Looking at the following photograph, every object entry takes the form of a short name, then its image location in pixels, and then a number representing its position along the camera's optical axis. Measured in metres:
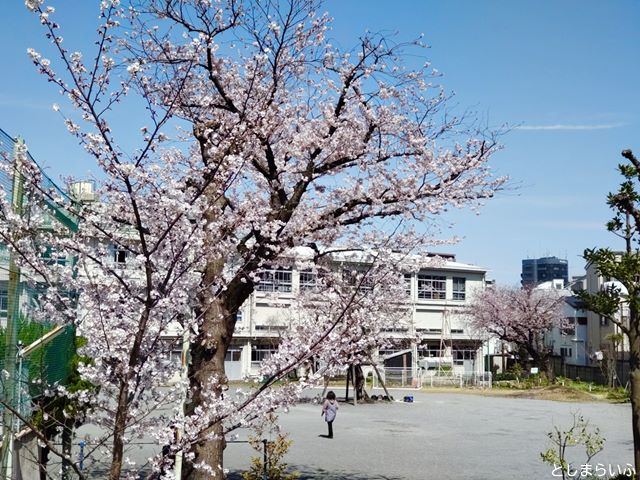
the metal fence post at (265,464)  10.99
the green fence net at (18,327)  5.50
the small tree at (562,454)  8.57
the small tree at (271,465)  11.32
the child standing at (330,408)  18.42
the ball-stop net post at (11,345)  5.56
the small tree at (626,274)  7.45
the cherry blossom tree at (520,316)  47.25
